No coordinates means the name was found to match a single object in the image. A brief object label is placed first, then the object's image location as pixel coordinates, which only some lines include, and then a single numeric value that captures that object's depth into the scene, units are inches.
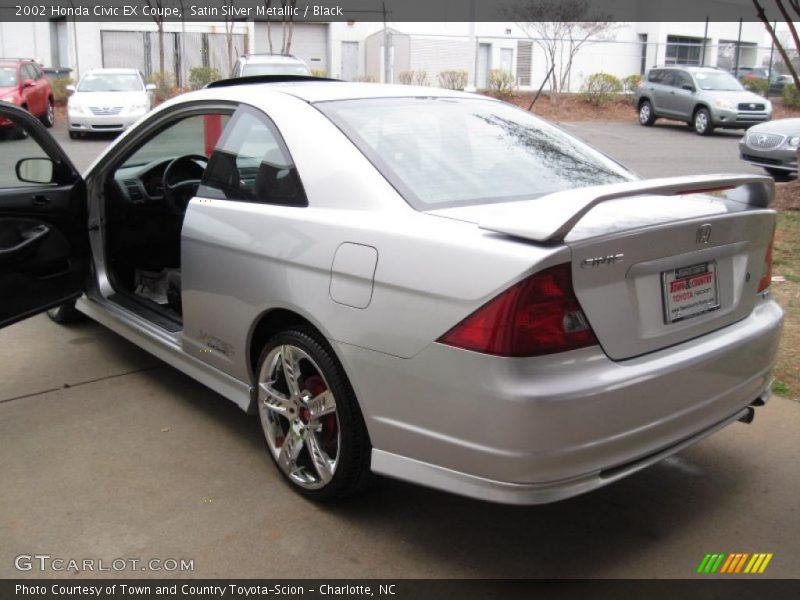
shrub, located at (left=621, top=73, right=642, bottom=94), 1137.4
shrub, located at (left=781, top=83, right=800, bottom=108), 1055.0
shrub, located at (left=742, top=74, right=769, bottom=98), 1110.5
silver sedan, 459.8
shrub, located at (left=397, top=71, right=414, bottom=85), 1110.7
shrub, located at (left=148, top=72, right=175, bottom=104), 1047.0
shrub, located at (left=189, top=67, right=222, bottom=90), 1114.1
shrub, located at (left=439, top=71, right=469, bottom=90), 1119.0
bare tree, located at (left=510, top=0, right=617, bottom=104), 1144.2
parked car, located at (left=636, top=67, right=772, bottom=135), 823.1
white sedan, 712.4
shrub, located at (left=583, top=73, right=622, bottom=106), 1061.1
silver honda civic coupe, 100.1
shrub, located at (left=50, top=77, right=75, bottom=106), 992.2
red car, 734.9
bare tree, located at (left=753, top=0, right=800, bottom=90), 336.2
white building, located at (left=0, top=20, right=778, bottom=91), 1261.1
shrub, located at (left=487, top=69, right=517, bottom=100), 1084.5
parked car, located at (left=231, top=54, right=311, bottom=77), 732.0
